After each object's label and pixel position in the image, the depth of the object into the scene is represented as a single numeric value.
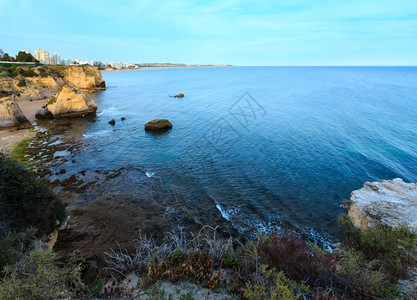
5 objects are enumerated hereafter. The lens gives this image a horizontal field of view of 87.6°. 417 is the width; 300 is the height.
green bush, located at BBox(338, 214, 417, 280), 7.98
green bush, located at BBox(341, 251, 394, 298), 6.50
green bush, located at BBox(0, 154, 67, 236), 8.58
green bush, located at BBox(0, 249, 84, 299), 5.22
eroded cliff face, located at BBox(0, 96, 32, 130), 30.80
